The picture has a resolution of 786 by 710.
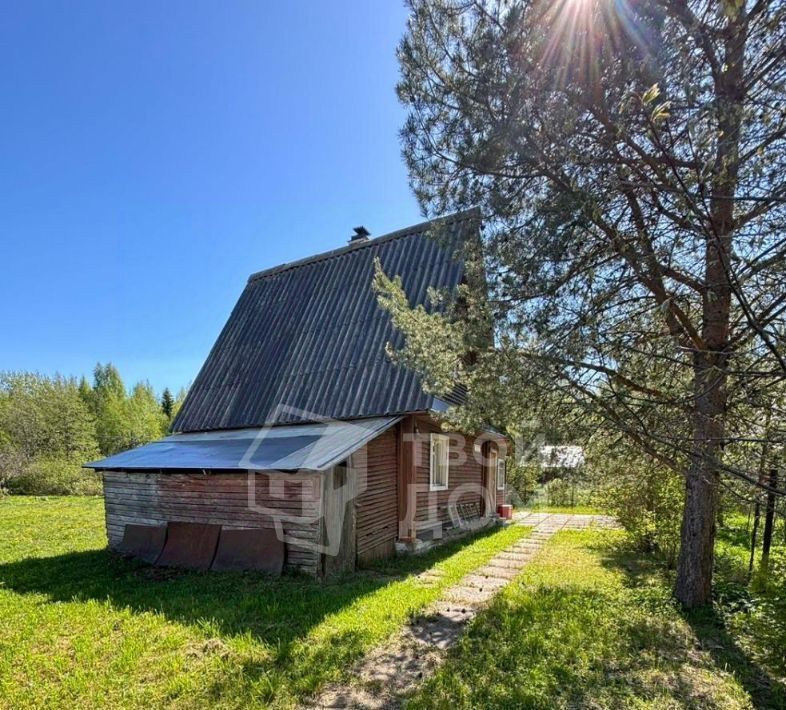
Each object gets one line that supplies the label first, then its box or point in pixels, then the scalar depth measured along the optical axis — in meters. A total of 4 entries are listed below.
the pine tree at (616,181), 2.86
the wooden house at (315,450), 6.71
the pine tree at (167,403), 46.56
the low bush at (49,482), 21.73
